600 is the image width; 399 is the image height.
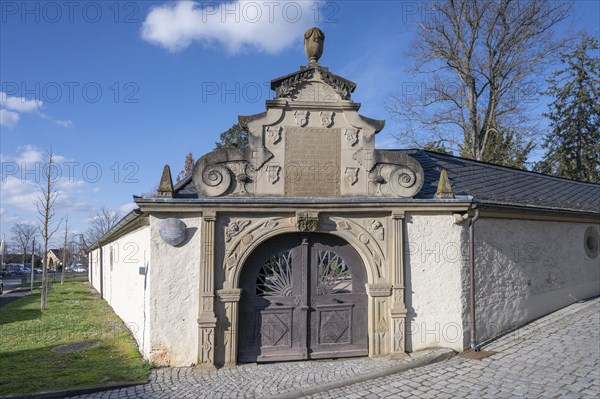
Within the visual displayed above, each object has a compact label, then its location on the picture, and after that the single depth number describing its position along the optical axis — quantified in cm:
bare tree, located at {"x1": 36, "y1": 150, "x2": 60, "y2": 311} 1557
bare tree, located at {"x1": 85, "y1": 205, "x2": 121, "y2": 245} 4303
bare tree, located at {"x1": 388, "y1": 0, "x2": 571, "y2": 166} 1995
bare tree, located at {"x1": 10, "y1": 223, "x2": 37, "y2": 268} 4538
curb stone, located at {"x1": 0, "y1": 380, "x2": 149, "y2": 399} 585
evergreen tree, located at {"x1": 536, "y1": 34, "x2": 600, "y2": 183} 2277
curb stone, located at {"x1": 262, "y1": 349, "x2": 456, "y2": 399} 592
